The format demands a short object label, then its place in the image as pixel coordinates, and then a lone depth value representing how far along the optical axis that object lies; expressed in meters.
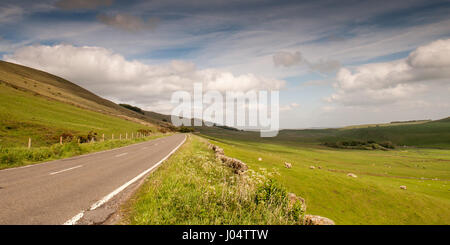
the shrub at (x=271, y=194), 7.30
